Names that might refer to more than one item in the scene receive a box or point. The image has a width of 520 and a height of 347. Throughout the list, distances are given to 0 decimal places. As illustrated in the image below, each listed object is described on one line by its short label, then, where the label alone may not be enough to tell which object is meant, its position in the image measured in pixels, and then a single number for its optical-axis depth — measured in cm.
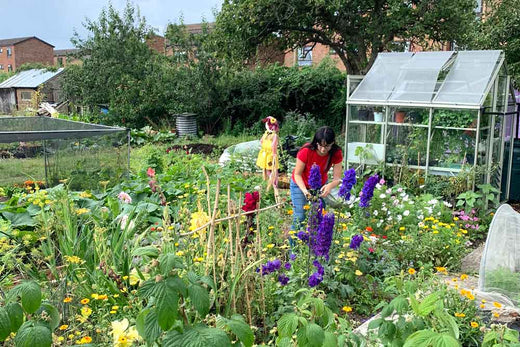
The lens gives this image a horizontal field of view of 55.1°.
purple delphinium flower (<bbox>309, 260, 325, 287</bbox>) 325
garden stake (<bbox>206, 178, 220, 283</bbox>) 300
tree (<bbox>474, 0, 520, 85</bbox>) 1139
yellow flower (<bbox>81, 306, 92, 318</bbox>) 261
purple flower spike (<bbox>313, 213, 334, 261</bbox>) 329
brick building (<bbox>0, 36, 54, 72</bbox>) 6081
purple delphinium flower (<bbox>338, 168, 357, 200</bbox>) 385
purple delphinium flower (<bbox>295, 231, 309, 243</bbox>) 362
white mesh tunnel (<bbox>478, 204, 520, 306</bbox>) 390
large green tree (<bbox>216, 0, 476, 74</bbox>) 1280
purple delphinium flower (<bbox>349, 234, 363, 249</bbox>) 380
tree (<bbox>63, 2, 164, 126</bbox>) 1861
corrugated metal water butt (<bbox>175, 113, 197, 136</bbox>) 1791
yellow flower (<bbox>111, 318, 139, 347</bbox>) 213
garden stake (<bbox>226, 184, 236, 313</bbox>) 315
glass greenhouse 764
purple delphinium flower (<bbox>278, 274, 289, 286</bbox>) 334
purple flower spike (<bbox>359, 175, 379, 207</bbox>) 406
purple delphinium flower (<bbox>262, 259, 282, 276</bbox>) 334
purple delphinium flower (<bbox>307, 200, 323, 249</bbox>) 353
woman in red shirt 469
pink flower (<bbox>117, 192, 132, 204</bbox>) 502
